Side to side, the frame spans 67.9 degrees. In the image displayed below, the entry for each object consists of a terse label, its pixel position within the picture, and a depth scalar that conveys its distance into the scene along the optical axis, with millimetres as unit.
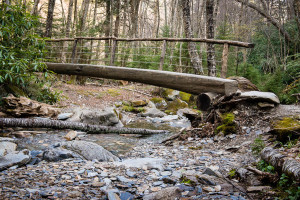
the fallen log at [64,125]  4410
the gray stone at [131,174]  2457
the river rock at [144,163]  2754
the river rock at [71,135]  4492
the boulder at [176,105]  8623
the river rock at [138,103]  8348
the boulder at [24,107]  4891
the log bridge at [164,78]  4508
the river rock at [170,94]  9787
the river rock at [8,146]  3298
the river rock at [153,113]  7676
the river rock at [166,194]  1876
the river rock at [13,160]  2621
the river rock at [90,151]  3244
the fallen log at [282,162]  1662
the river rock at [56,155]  3020
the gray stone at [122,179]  2318
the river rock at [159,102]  8951
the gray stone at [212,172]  2287
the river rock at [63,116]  5531
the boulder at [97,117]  5628
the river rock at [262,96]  3938
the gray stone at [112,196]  1864
